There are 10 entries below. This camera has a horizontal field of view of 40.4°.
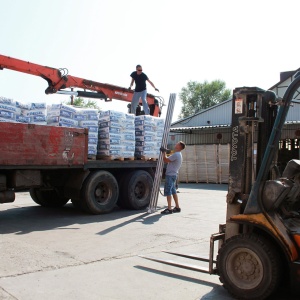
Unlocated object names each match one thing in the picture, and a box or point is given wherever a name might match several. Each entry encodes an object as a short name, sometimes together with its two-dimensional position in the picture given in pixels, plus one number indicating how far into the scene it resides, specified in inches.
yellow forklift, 167.8
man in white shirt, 421.7
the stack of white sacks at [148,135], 452.4
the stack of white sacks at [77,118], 374.3
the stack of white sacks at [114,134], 412.8
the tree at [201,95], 2979.8
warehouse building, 901.2
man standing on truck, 485.7
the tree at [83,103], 2081.0
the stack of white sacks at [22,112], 335.3
